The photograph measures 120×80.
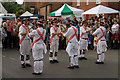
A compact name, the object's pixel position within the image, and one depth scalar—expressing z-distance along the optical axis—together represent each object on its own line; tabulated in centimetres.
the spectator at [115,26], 1710
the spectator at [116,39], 1725
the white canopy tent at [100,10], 1783
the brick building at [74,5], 2809
